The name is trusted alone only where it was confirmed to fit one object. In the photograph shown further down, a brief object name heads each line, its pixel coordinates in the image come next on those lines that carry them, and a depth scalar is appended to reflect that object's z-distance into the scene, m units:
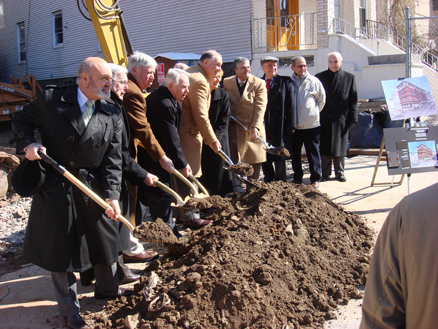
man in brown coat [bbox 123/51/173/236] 4.22
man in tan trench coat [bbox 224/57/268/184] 6.21
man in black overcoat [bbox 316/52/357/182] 7.35
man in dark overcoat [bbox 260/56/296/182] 6.77
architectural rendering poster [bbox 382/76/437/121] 6.11
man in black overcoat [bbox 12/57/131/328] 2.92
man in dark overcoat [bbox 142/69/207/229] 4.52
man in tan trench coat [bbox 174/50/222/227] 5.06
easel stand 6.80
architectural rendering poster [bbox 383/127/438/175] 5.75
